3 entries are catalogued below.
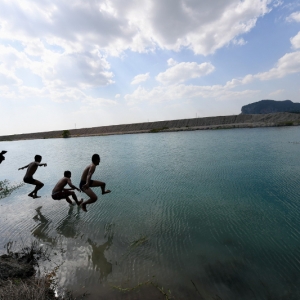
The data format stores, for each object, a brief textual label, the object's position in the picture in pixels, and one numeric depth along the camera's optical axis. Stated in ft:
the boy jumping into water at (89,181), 25.95
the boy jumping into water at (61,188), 29.37
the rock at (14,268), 15.27
